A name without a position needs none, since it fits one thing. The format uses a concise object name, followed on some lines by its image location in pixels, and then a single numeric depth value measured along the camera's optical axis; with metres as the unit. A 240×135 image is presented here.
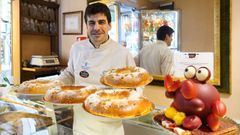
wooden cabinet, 3.23
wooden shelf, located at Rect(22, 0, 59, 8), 3.31
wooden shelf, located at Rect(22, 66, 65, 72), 3.14
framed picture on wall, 3.30
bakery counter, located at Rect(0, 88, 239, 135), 0.98
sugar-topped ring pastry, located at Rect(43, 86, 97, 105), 0.96
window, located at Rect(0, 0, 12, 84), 3.12
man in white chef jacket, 1.42
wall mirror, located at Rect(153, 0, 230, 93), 1.92
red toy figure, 0.76
